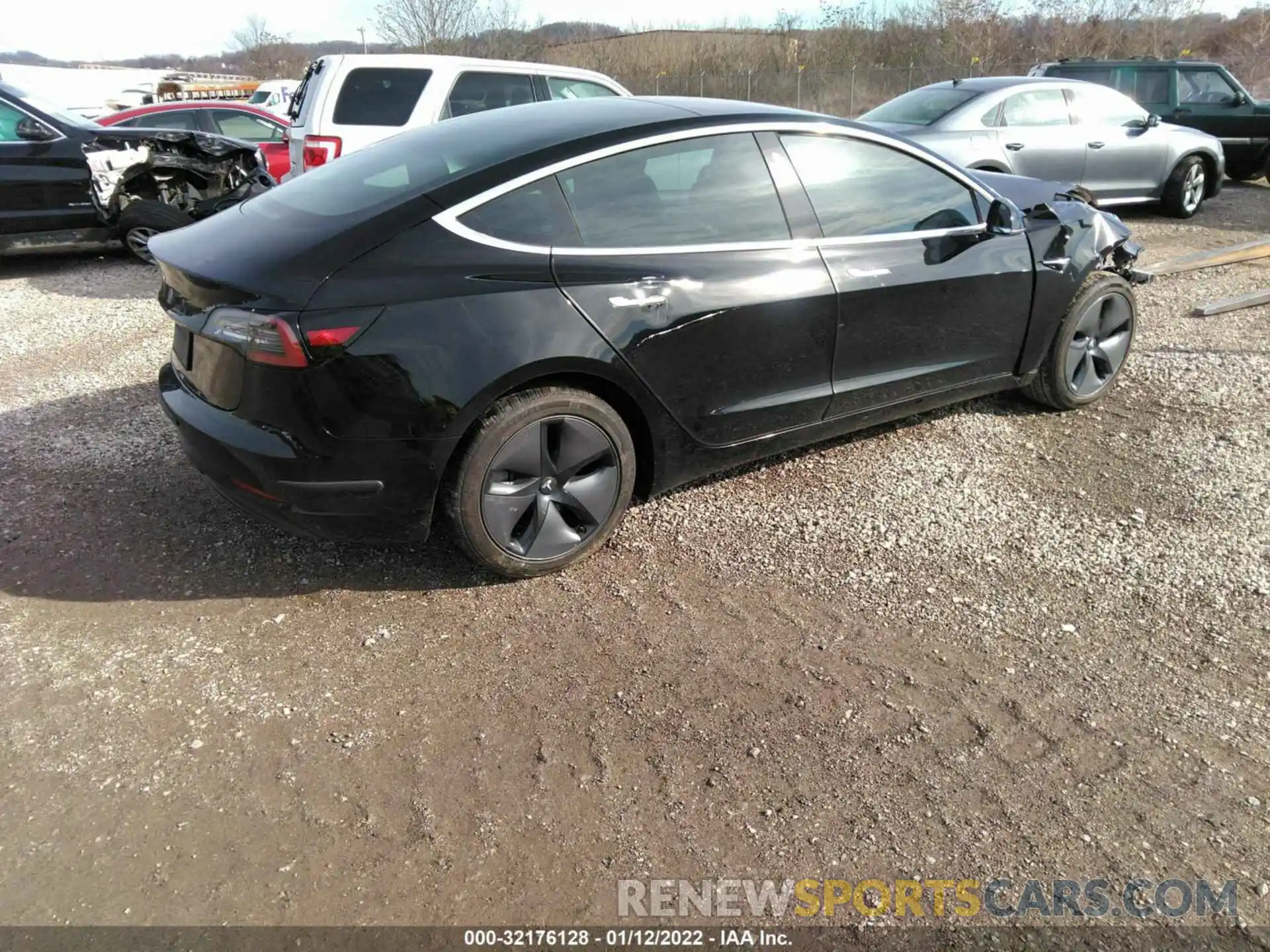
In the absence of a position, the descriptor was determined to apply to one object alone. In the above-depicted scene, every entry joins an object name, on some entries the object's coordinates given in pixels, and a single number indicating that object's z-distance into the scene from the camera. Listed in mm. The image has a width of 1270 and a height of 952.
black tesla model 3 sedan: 2953
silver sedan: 8555
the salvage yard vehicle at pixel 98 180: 7891
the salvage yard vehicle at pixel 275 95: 21125
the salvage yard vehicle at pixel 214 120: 11953
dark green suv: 12516
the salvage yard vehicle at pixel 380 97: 7621
